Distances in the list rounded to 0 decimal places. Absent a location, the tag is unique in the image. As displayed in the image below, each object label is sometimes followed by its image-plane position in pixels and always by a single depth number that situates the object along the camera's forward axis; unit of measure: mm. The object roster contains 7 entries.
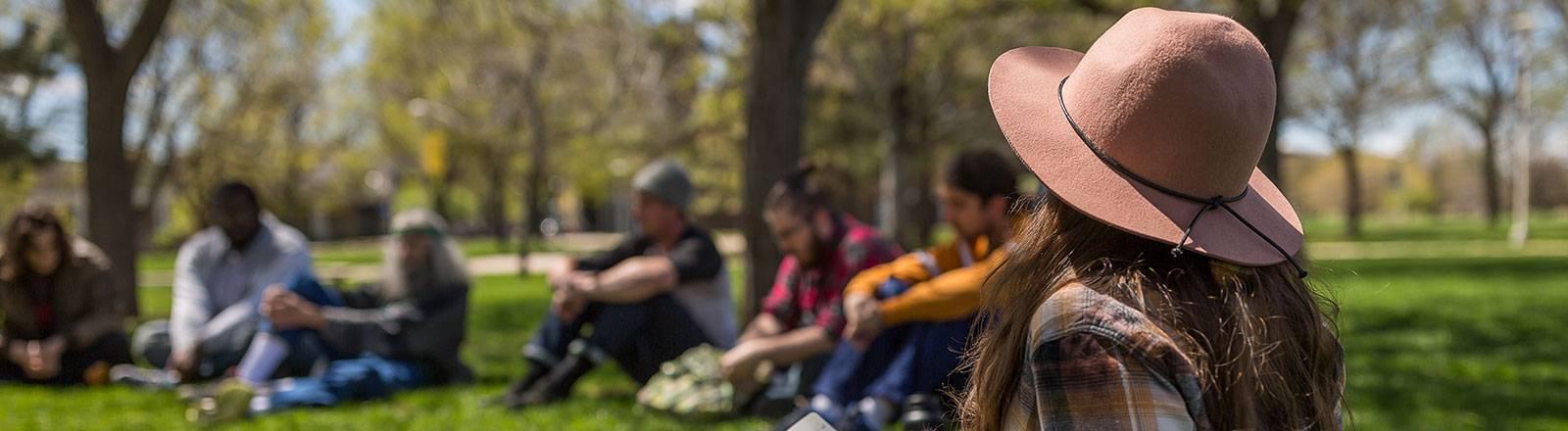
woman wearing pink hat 1346
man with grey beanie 5309
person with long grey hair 5688
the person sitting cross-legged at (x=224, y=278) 6199
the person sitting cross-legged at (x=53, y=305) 6469
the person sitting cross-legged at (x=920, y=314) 3740
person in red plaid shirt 4590
